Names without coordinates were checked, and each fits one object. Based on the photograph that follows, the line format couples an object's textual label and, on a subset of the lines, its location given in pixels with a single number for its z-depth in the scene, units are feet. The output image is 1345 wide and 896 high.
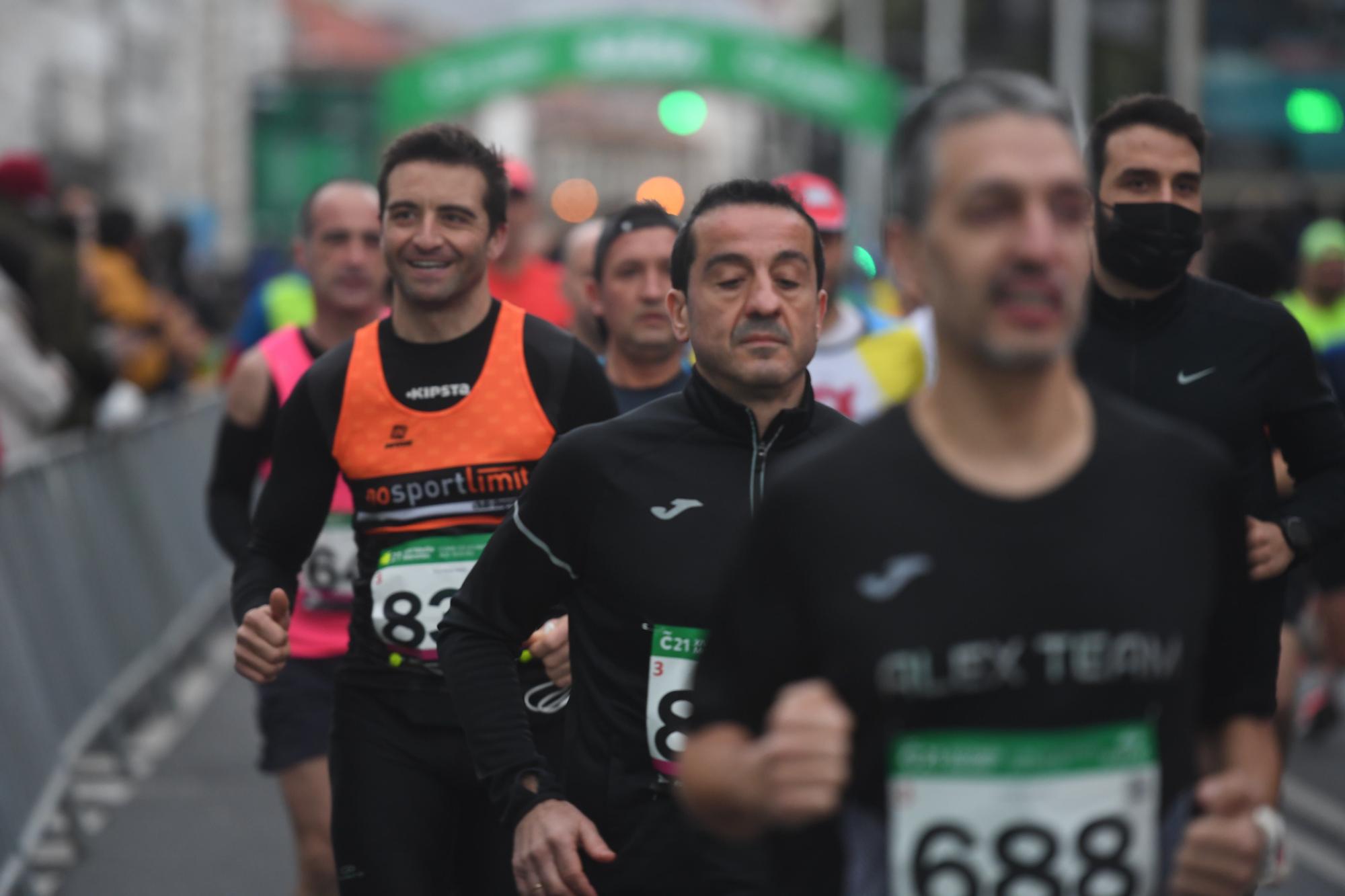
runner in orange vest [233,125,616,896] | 31.91
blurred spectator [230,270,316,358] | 59.16
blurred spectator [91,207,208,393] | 91.30
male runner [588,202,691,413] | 40.37
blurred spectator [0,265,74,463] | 59.88
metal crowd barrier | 50.08
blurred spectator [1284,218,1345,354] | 74.02
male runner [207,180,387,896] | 39.09
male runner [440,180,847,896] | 26.12
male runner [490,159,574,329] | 59.82
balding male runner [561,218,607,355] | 47.47
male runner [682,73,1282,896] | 17.35
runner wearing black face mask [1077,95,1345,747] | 30.48
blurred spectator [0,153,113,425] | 65.31
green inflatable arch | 182.29
